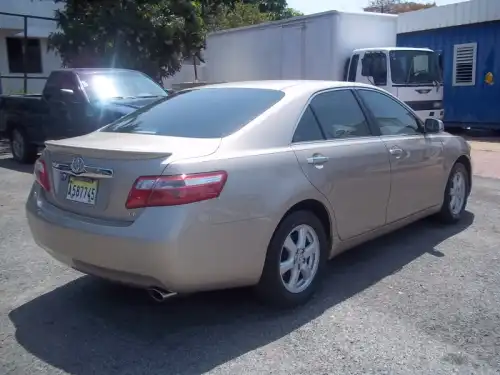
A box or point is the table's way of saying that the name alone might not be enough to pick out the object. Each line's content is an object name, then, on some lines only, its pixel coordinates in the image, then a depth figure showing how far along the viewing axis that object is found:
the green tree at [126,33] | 16.38
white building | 21.28
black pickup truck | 9.01
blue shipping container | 14.77
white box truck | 13.52
